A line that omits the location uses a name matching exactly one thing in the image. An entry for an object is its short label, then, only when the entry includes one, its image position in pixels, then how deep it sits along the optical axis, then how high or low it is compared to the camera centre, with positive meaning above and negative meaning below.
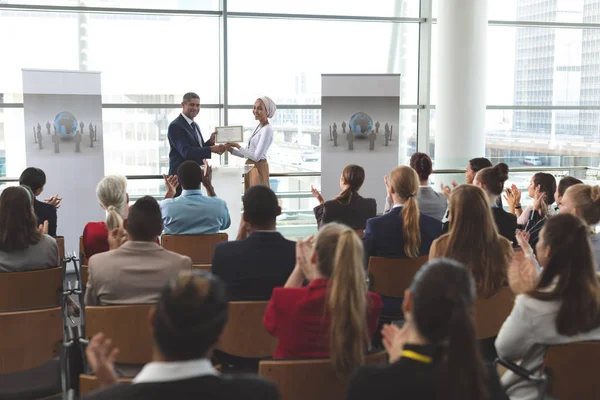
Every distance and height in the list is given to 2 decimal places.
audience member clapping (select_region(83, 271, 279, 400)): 1.60 -0.52
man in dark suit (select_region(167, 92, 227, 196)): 6.91 -0.01
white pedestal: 7.12 -0.48
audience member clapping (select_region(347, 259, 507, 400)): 1.69 -0.54
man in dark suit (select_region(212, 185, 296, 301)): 3.12 -0.58
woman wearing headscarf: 7.17 -0.08
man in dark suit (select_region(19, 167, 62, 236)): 5.04 -0.48
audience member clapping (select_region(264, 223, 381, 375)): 2.31 -0.61
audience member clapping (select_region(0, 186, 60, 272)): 3.78 -0.56
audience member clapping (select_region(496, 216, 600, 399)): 2.46 -0.61
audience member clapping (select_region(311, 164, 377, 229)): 5.21 -0.51
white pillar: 9.12 +0.82
